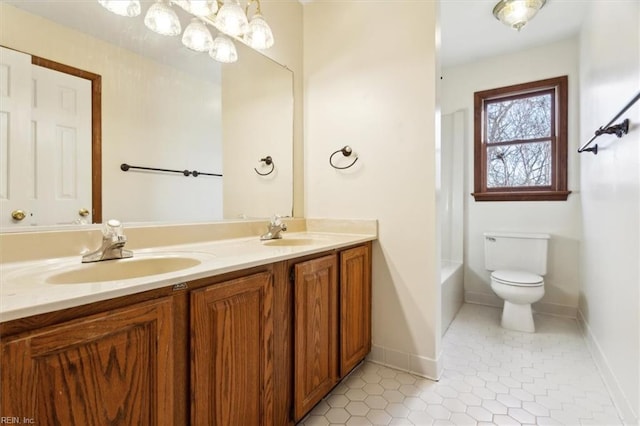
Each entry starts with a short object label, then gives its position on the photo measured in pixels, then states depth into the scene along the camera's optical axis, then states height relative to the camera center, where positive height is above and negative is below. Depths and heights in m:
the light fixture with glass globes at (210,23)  1.29 +0.97
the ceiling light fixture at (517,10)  2.00 +1.42
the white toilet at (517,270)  2.26 -0.52
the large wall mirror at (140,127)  0.98 +0.40
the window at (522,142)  2.62 +0.68
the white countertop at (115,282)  0.58 -0.18
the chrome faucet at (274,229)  1.76 -0.10
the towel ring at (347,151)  1.93 +0.41
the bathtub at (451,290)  2.34 -0.69
